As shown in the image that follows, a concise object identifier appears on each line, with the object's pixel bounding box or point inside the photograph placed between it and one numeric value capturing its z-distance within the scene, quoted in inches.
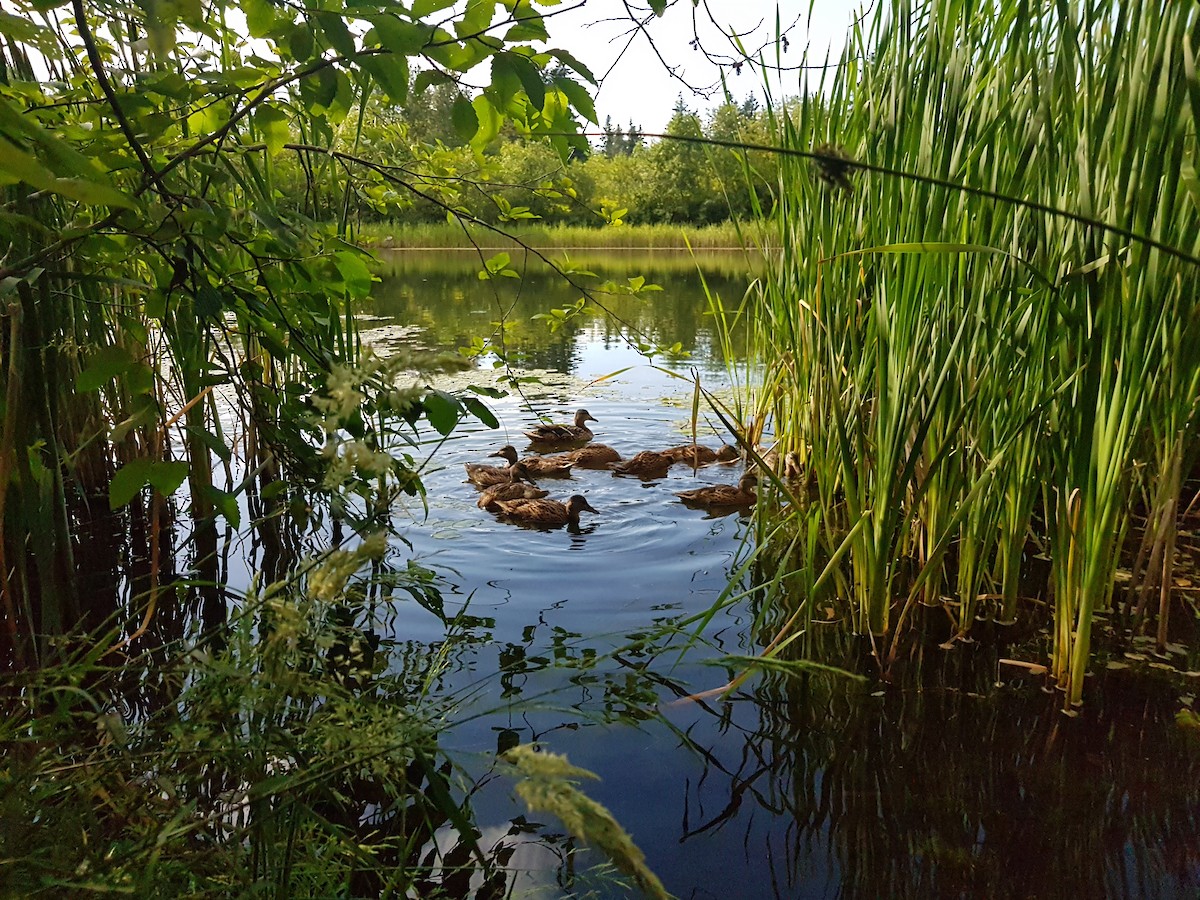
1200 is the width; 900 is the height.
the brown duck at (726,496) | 178.1
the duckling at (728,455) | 212.2
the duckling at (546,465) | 204.8
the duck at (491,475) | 189.8
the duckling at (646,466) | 203.0
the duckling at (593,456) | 208.8
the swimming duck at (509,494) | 176.1
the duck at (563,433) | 227.9
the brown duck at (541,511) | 167.8
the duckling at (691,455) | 210.1
